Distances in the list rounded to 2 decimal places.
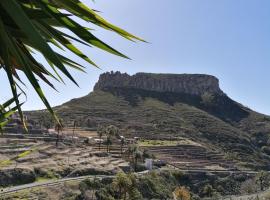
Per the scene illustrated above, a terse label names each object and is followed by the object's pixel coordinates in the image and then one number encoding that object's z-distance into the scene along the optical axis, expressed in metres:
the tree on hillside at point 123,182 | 65.81
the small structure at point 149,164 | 102.38
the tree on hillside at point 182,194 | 77.81
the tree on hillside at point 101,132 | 115.71
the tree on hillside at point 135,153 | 100.54
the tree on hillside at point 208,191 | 99.38
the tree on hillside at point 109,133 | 109.72
